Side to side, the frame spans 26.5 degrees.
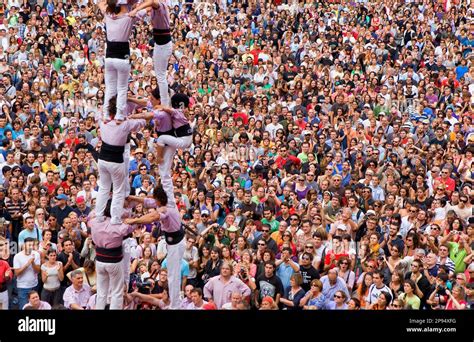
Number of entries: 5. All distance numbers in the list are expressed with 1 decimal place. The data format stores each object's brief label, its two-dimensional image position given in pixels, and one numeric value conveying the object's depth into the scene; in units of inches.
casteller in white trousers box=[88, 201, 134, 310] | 477.1
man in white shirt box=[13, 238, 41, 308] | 546.6
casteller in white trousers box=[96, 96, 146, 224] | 480.4
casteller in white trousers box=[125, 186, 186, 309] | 486.3
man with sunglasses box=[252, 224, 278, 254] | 577.0
